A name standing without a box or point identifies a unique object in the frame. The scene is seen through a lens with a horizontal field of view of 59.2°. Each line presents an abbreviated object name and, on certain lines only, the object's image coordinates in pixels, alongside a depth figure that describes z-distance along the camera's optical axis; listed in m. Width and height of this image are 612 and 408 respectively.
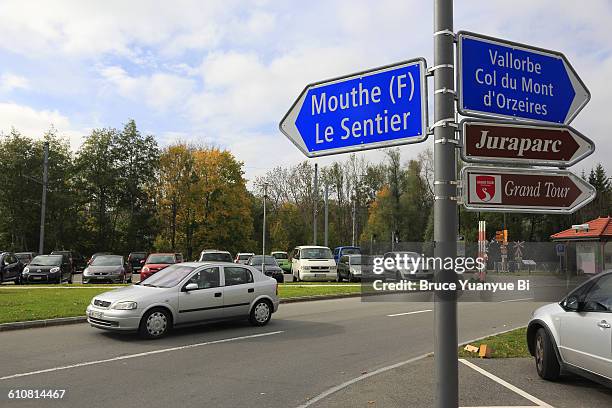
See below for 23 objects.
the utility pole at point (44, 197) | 37.50
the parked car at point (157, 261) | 25.16
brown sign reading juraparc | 3.29
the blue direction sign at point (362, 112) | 3.30
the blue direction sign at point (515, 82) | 3.30
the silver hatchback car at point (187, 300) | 10.84
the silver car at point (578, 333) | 6.10
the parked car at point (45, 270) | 25.92
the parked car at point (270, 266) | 29.92
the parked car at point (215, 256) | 27.68
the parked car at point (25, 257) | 33.65
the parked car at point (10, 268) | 26.84
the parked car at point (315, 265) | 30.66
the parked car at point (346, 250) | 45.12
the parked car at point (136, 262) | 41.38
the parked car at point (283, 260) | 44.38
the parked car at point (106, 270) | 25.77
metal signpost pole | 3.09
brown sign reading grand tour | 3.24
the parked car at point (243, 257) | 36.54
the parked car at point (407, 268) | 24.86
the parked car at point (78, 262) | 41.97
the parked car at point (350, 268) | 30.58
